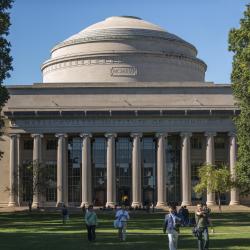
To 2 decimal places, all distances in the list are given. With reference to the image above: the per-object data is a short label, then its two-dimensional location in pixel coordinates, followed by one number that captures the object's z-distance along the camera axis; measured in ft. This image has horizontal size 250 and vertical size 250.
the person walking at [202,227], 95.86
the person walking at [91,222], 116.91
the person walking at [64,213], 182.56
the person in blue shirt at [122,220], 119.18
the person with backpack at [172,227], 92.58
